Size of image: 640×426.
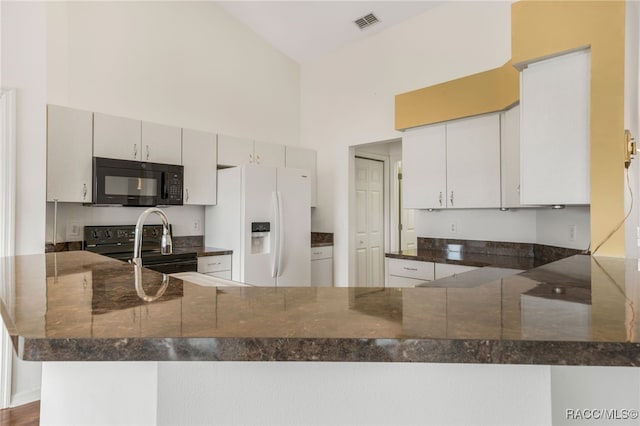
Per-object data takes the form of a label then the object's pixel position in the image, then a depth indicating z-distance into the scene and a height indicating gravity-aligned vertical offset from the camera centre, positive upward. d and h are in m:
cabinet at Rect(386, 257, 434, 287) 3.27 -0.53
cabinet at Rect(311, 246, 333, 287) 4.56 -0.65
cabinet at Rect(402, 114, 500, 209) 3.13 +0.45
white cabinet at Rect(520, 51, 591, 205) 1.94 +0.47
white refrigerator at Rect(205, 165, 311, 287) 3.71 -0.11
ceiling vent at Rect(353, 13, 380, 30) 4.07 +2.17
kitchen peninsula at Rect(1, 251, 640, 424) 0.55 -0.20
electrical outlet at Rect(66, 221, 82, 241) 3.26 -0.16
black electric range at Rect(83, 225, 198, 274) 3.21 -0.32
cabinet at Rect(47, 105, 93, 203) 2.89 +0.48
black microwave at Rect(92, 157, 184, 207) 3.11 +0.27
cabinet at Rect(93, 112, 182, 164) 3.17 +0.67
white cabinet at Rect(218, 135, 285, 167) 4.05 +0.71
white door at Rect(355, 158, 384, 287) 4.82 -0.11
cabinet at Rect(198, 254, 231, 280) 3.58 -0.52
